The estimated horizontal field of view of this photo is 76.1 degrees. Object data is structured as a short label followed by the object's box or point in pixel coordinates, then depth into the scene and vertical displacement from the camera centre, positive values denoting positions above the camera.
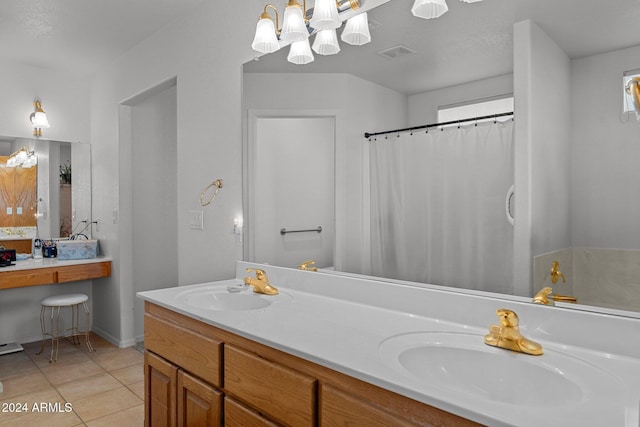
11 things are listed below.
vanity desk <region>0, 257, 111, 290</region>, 3.24 -0.46
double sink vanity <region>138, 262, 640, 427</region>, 0.86 -0.38
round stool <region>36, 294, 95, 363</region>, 3.38 -0.98
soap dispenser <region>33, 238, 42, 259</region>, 3.76 -0.29
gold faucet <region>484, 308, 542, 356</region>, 1.08 -0.34
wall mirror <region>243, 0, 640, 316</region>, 1.11 +0.44
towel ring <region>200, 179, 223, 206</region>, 2.40 +0.15
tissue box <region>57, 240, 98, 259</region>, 3.68 -0.30
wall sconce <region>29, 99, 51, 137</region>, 3.69 +0.89
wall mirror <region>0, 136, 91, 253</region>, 3.62 +0.21
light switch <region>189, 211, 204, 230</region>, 2.54 -0.03
